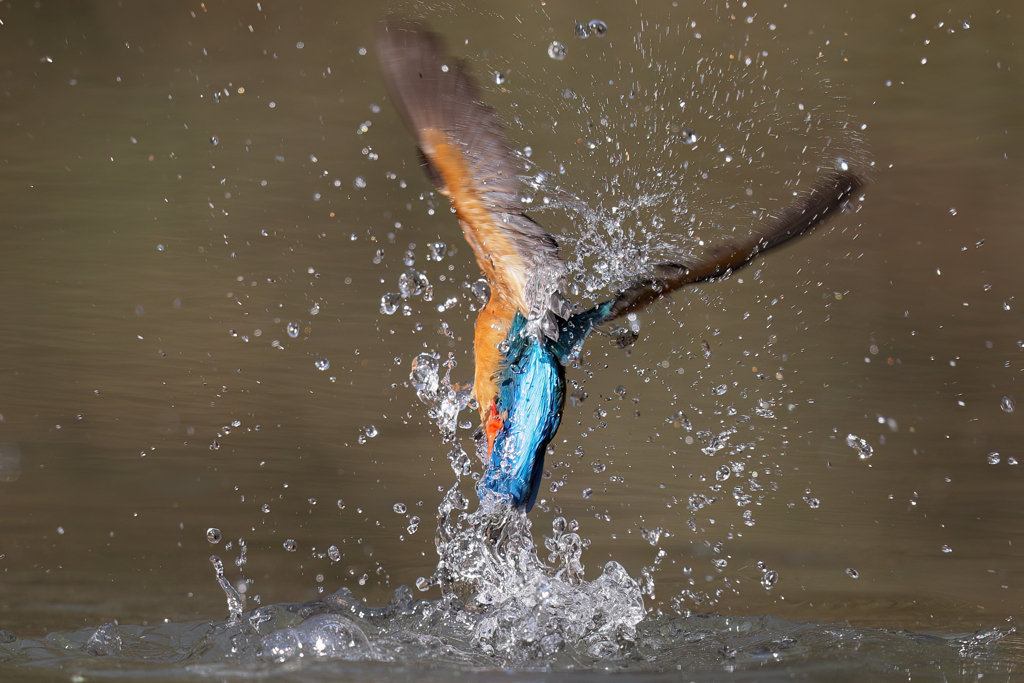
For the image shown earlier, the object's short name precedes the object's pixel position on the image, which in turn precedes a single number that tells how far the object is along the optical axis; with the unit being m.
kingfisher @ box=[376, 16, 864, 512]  5.56
